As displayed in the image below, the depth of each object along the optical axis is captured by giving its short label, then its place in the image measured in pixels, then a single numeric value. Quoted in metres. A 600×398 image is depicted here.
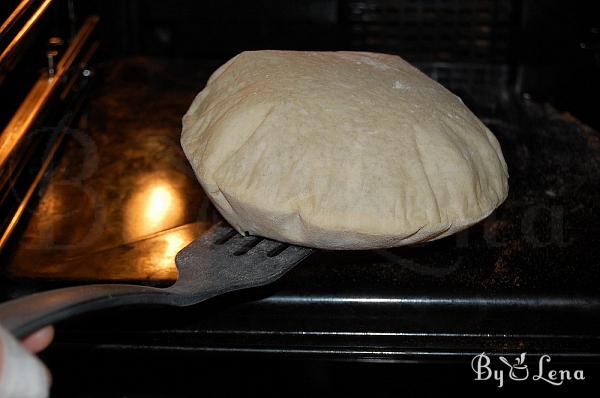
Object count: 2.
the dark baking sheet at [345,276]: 0.46
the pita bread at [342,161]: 0.42
